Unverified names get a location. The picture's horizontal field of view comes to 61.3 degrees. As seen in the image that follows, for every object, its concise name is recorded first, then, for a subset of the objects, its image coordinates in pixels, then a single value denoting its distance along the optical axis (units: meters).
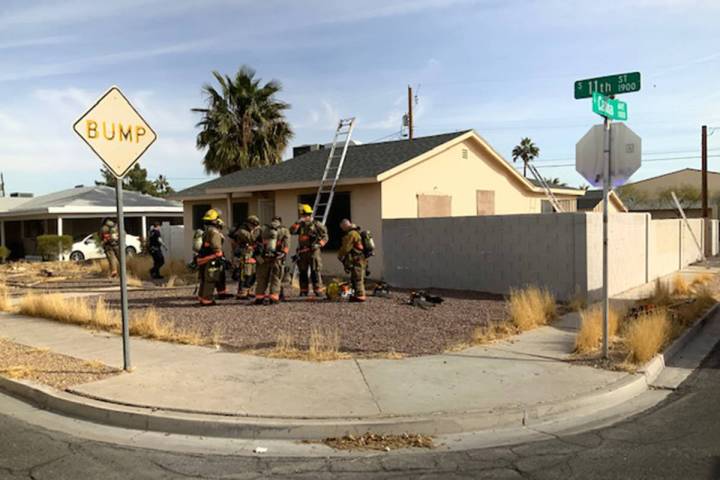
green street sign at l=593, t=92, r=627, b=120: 7.26
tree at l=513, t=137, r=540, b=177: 68.88
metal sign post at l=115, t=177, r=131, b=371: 6.91
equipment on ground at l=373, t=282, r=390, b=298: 13.27
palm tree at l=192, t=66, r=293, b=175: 26.89
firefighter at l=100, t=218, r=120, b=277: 18.36
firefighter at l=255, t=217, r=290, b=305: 11.94
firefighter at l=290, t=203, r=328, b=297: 12.95
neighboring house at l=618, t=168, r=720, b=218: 55.62
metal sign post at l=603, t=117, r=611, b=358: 7.50
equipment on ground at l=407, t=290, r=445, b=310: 11.67
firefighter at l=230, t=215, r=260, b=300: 12.66
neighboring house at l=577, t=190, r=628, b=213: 27.68
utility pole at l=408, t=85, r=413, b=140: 31.00
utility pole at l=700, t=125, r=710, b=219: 31.06
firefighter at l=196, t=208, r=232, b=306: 11.76
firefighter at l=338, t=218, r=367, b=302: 12.23
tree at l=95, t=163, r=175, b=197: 65.31
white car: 28.61
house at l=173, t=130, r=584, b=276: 16.22
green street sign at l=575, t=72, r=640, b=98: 7.41
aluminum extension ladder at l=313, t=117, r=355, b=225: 16.20
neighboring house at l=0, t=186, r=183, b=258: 29.67
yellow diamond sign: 6.85
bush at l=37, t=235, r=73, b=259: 27.14
